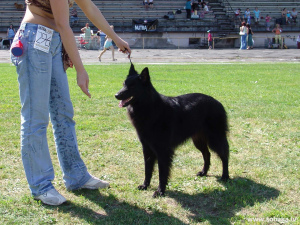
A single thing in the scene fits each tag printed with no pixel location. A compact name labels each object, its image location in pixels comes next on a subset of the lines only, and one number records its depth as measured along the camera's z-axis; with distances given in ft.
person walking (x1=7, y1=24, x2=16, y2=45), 93.35
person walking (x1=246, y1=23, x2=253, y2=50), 100.34
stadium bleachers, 107.86
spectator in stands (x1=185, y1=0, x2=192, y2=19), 111.99
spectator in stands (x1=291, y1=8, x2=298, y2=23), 115.75
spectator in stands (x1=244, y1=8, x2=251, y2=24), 111.98
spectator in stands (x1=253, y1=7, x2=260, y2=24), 113.10
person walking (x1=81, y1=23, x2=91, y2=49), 92.81
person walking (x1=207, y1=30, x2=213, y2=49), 102.94
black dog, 11.23
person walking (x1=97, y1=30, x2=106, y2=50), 92.21
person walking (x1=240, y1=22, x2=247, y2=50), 95.96
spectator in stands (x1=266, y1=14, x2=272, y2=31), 111.86
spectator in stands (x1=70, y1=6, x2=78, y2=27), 104.99
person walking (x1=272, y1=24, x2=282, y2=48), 105.44
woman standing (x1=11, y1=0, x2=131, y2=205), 9.40
